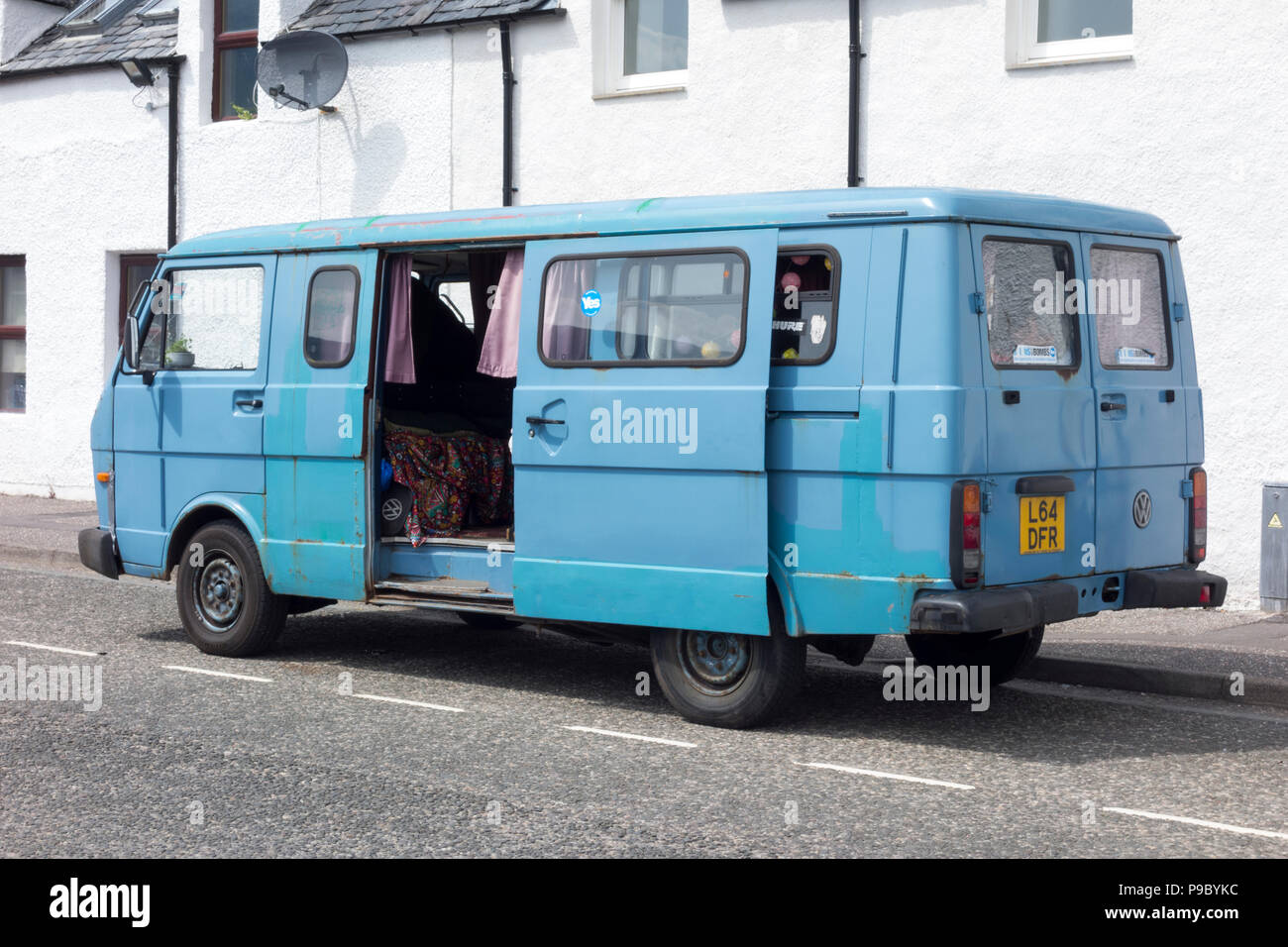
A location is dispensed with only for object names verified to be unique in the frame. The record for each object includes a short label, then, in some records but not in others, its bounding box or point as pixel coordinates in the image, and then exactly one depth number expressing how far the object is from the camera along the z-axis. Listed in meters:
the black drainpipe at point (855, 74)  12.53
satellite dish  15.41
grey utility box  10.42
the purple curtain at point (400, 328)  8.66
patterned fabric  8.93
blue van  6.84
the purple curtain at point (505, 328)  8.12
